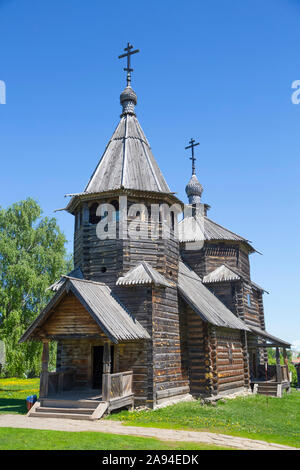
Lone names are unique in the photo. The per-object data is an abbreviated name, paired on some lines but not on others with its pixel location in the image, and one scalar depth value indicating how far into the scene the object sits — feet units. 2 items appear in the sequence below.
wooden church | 46.14
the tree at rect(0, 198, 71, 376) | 83.20
